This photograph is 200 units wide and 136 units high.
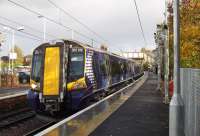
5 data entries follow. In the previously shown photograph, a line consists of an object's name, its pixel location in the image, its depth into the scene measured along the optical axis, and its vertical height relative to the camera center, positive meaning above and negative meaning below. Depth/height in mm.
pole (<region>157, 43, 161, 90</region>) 19461 -256
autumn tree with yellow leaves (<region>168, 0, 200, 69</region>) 9781 +1548
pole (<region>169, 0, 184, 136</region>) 4344 -569
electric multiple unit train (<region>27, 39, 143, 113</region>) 10332 -318
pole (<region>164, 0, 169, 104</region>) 12491 -114
